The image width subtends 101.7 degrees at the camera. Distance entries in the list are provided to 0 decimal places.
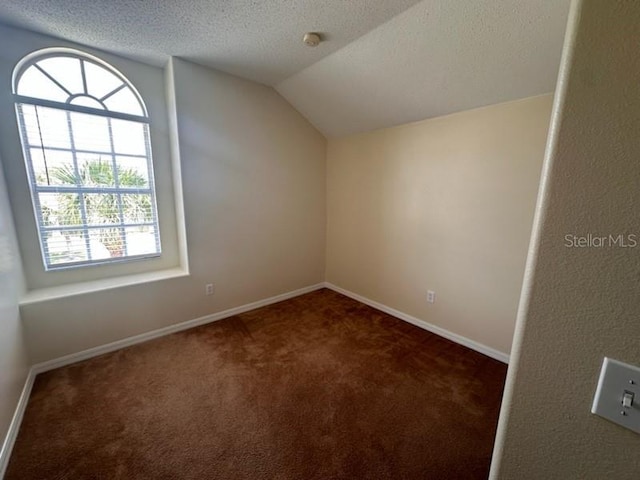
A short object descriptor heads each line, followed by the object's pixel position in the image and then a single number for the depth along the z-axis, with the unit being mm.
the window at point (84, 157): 2033
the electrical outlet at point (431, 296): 2627
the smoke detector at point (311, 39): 1927
